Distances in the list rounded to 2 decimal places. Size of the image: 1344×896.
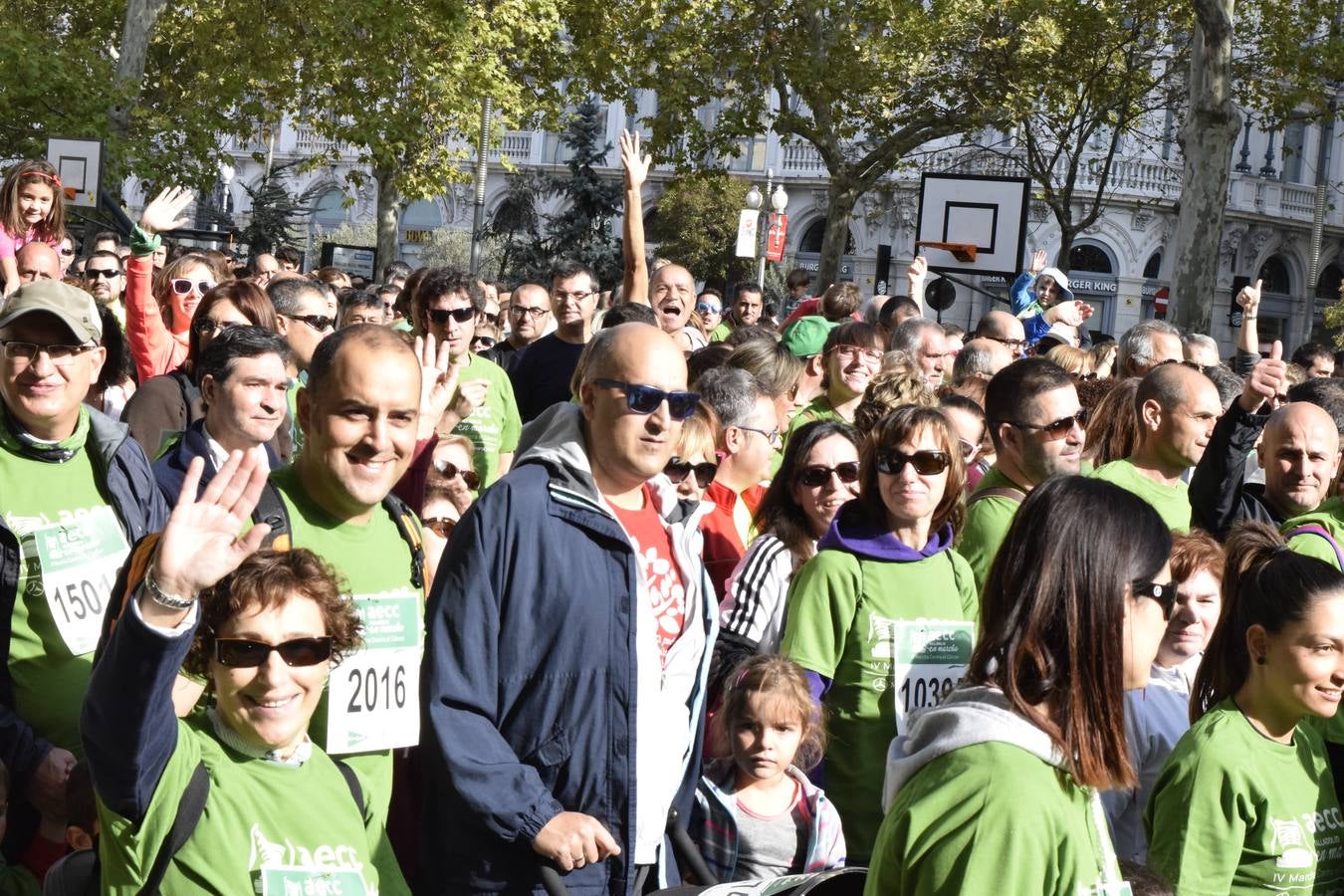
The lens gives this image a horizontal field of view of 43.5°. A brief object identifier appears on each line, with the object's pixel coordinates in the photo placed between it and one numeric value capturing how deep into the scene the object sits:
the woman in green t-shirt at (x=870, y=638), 4.56
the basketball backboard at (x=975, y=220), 15.49
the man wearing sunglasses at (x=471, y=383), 6.48
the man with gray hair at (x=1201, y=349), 9.59
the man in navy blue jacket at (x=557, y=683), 3.40
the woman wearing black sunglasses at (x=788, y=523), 5.00
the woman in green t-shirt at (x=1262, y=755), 3.44
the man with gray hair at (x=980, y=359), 8.31
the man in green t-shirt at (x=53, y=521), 3.89
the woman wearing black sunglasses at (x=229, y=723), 2.73
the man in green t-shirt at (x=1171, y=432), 5.90
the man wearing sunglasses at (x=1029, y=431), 5.52
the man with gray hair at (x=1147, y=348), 8.81
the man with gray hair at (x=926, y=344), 8.91
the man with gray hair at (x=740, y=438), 6.19
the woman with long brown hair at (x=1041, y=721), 2.35
